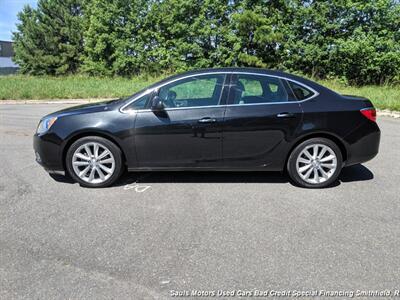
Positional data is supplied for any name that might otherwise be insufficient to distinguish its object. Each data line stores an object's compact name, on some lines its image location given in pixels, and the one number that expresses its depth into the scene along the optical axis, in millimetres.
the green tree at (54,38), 38969
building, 66938
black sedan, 4457
